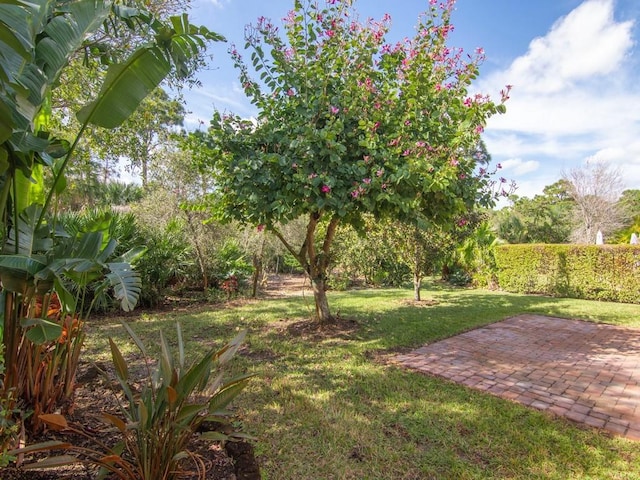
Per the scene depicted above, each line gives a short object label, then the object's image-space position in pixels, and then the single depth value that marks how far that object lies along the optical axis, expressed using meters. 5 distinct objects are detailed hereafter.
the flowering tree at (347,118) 4.77
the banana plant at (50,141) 2.18
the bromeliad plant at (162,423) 1.93
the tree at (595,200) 24.19
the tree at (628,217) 22.24
